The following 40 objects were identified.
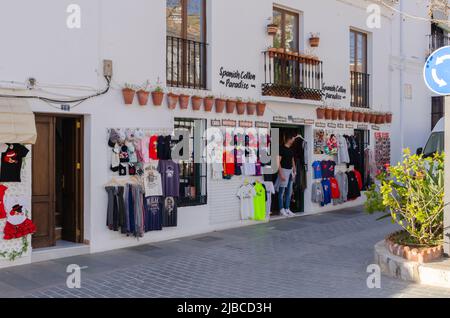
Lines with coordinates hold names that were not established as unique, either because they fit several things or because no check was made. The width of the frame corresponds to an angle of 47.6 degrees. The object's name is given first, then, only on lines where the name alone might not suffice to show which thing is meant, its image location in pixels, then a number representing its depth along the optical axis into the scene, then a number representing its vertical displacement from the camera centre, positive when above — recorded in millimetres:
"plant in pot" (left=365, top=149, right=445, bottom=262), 7441 -756
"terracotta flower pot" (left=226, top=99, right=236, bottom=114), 11422 +1142
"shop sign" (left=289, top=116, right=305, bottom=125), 13312 +949
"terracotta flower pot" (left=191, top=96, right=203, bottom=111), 10703 +1134
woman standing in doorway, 12992 -489
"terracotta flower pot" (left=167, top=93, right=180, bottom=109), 10261 +1130
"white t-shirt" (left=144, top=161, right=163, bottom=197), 9875 -485
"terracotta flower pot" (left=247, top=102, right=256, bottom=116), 11951 +1131
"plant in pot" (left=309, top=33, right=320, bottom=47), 13680 +3111
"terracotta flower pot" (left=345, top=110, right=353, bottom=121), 14961 +1208
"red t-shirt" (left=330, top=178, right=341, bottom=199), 14484 -936
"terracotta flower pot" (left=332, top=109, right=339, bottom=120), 14511 +1200
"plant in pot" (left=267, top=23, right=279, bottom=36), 12469 +3128
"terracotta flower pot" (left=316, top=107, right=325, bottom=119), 14124 +1221
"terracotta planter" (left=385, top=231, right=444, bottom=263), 7203 -1389
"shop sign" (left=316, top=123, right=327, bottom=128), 14156 +866
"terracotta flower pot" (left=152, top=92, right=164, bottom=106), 9969 +1138
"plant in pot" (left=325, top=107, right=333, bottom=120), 14242 +1212
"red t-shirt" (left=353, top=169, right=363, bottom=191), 15328 -647
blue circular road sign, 7254 +1222
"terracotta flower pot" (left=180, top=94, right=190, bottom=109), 10461 +1131
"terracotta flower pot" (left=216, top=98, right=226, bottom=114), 11195 +1124
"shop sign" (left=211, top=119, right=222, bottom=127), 11258 +737
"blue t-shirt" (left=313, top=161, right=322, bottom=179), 13961 -357
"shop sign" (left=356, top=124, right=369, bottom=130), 15748 +913
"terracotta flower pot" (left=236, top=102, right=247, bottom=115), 11703 +1126
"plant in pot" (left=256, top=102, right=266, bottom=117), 12242 +1153
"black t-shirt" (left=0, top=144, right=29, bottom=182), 8008 -113
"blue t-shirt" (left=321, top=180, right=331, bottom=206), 14172 -998
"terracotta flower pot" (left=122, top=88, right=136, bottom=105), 9531 +1142
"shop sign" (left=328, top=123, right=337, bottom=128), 14578 +893
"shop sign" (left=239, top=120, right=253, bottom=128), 11914 +761
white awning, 7723 +509
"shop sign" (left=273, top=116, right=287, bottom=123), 12839 +939
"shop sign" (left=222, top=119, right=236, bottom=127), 11497 +756
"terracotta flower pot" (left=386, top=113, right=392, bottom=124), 16631 +1248
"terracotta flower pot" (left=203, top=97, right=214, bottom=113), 10918 +1136
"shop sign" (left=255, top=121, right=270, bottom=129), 12341 +772
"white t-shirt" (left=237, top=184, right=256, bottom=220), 11883 -1016
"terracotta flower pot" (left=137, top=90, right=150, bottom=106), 9735 +1126
